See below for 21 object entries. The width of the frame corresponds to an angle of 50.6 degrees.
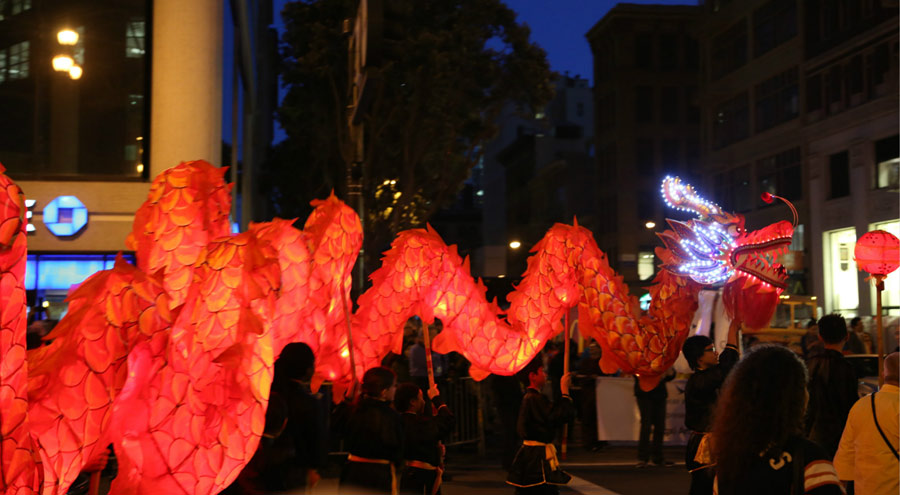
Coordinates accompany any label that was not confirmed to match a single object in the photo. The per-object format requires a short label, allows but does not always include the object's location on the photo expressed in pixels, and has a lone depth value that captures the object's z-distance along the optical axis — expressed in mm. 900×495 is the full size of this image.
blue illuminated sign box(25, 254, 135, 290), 13789
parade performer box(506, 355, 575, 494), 7934
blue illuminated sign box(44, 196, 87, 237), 13508
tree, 22594
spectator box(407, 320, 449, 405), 14453
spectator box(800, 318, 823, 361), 13180
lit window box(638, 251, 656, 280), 48322
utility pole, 8000
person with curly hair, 3330
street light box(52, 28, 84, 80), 13984
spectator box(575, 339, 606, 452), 14930
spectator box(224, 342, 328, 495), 5434
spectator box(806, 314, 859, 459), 7289
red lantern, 8719
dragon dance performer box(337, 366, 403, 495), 6480
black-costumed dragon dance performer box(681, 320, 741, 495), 7242
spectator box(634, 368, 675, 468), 13156
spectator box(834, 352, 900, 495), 5180
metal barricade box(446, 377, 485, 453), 14367
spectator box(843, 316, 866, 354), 15424
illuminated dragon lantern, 3652
